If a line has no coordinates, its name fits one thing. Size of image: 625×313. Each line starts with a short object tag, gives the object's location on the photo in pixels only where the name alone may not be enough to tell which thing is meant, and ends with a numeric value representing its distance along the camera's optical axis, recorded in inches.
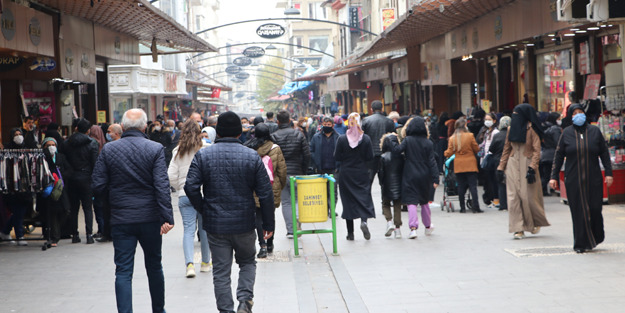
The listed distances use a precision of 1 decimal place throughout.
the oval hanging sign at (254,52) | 1940.8
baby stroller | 605.6
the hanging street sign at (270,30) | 1589.6
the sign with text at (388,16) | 1563.7
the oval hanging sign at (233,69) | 2535.4
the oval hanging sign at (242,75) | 2768.2
